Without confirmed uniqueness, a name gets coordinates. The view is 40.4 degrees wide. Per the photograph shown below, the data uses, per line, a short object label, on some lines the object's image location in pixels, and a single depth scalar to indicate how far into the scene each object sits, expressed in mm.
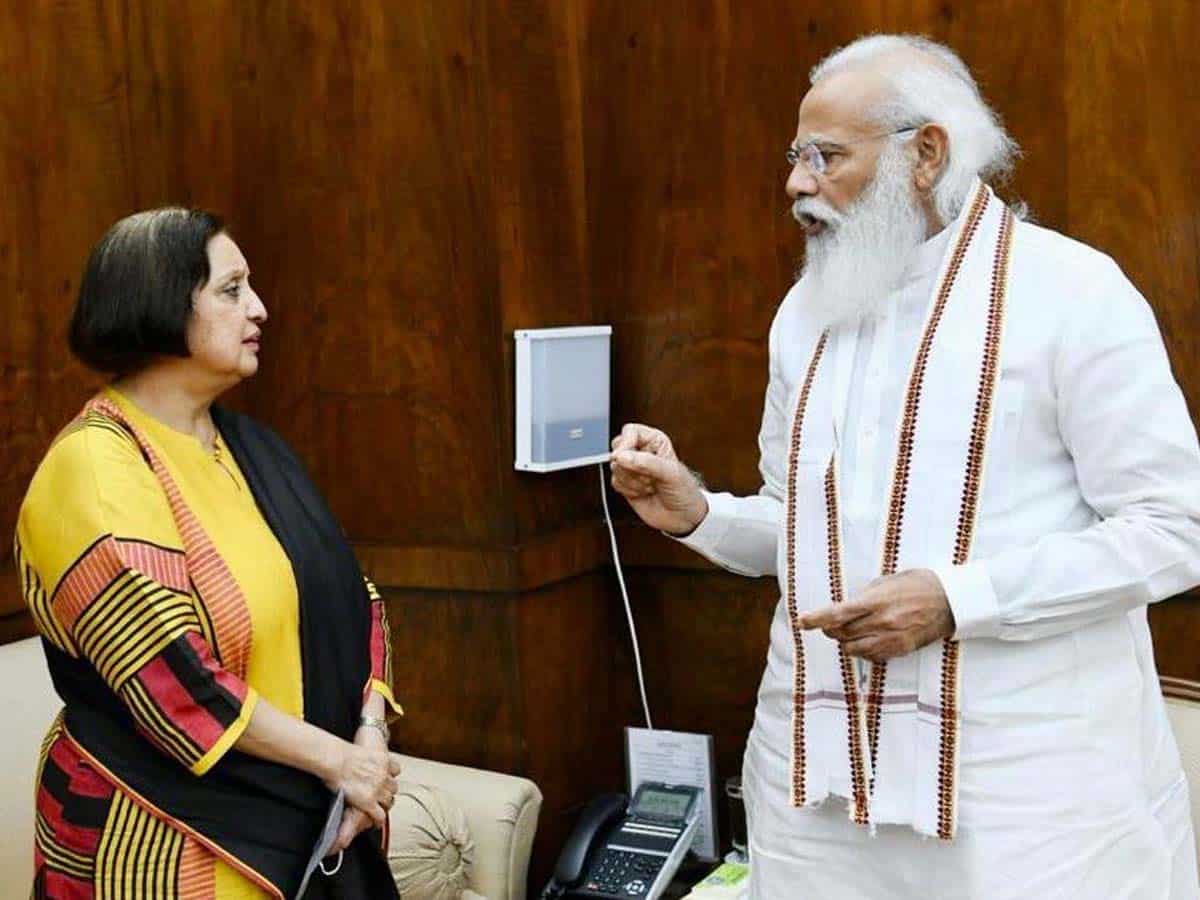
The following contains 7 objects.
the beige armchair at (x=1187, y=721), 2594
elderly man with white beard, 1812
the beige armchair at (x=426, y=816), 2654
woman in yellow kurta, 2137
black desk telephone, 2875
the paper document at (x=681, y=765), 3061
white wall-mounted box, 3102
